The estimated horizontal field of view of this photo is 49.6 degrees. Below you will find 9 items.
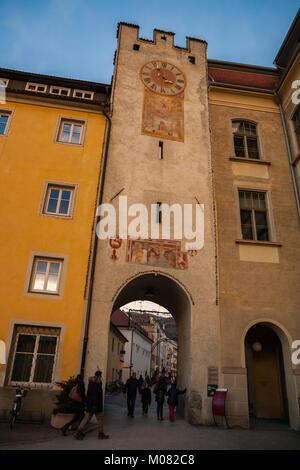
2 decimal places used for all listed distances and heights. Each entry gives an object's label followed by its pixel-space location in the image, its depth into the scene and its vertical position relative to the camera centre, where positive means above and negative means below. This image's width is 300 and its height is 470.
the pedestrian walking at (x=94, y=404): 8.85 -0.69
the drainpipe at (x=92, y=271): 12.27 +4.00
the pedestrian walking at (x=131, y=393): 13.55 -0.57
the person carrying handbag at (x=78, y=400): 9.29 -0.62
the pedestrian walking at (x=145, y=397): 14.59 -0.75
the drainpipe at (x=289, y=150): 16.14 +11.44
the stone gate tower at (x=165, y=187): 13.22 +8.54
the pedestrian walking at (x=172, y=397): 12.77 -0.62
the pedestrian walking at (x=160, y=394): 13.05 -0.56
